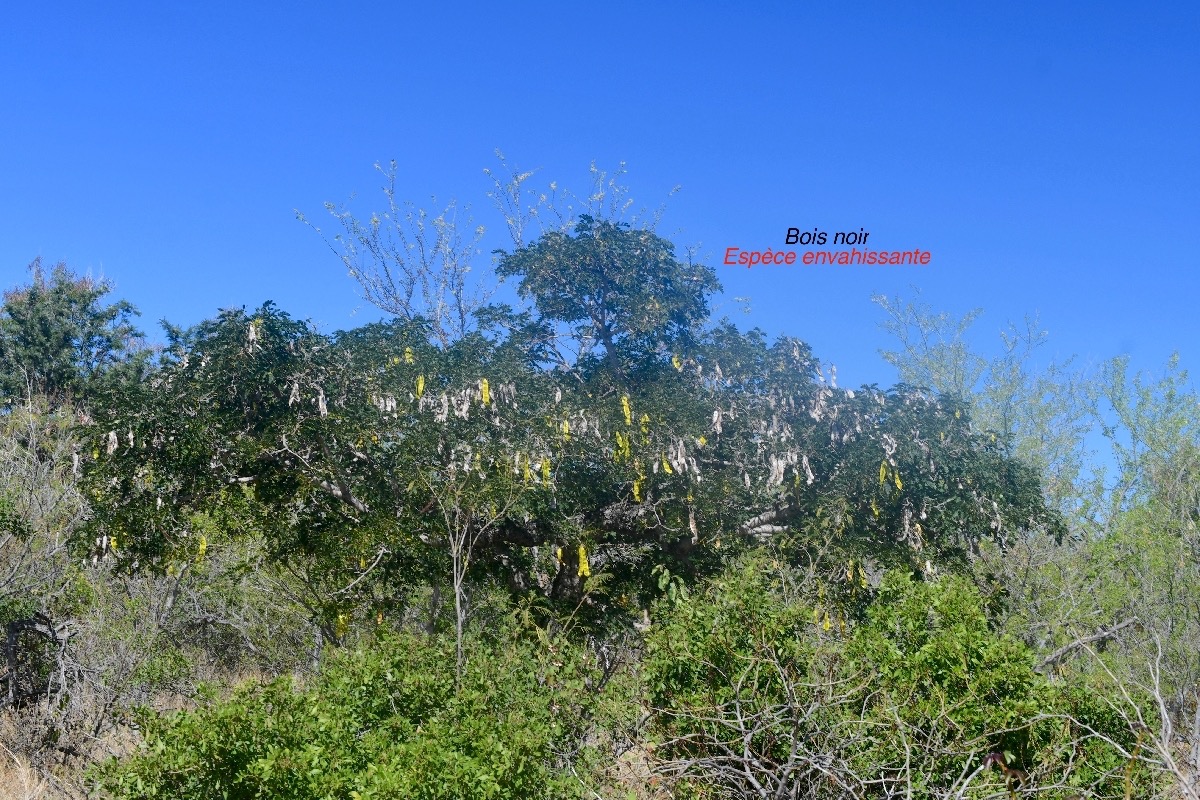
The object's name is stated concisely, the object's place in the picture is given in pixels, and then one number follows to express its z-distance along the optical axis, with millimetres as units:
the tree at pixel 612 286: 11023
